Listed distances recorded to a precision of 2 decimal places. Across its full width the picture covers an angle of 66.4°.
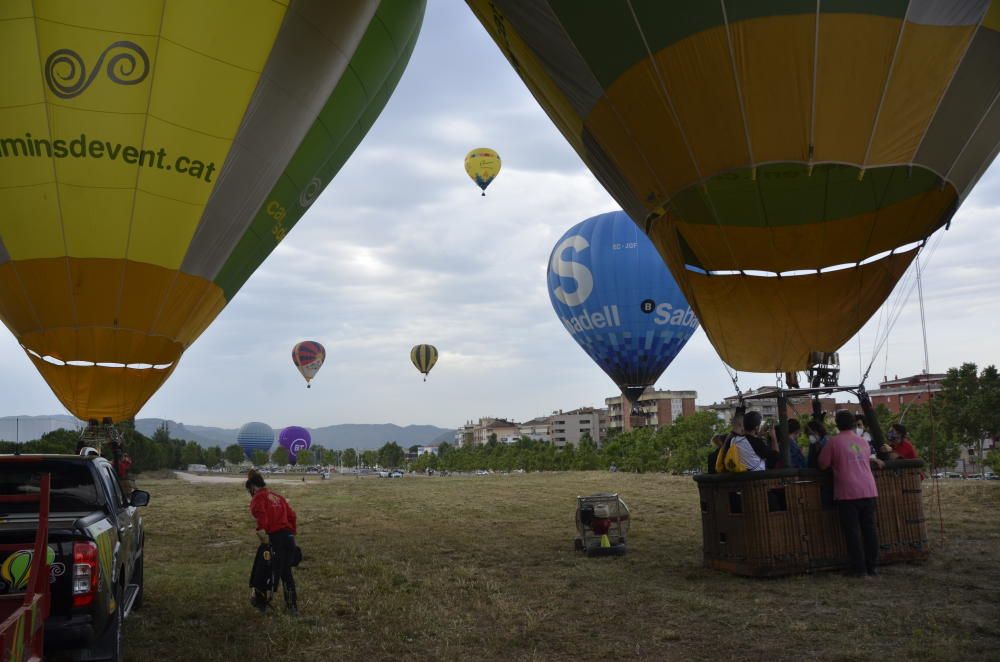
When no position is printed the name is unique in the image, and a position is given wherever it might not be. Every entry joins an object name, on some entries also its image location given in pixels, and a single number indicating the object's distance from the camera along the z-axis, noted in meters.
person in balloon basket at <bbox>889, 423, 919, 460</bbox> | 9.92
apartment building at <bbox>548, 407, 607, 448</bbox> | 165.00
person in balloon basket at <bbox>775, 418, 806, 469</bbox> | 9.05
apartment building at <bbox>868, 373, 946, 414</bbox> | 68.25
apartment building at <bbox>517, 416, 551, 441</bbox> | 189.75
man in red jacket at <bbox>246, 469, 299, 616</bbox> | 7.65
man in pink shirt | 7.89
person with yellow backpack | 8.11
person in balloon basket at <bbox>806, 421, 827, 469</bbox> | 8.77
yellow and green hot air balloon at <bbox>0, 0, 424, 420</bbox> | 11.12
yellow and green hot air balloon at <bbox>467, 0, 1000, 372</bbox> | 8.30
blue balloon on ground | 120.69
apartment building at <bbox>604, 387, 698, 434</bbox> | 125.38
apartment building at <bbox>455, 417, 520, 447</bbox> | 194.57
